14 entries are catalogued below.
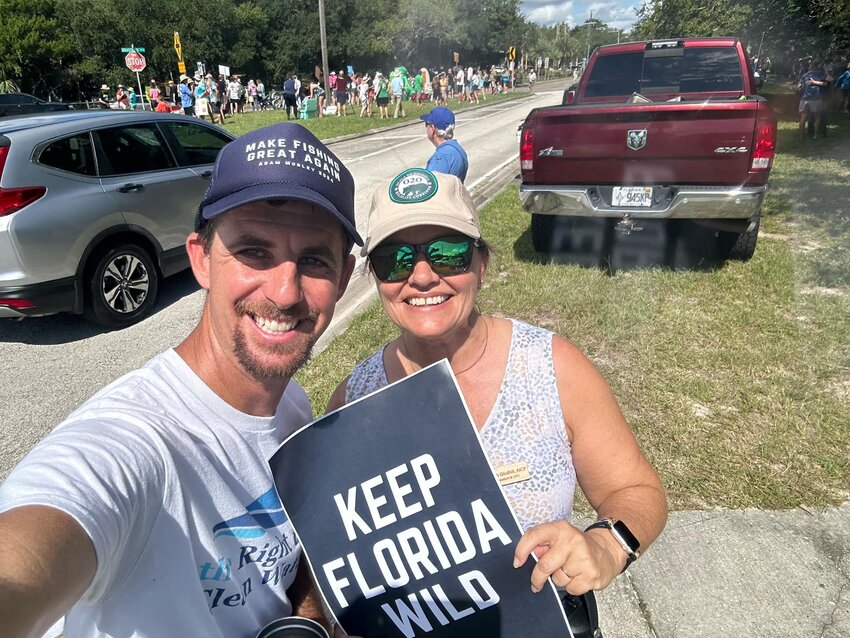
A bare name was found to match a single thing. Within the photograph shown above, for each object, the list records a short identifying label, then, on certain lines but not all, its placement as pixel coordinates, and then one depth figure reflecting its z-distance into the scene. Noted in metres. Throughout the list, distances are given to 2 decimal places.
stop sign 23.52
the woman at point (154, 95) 27.00
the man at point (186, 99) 21.47
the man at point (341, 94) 24.80
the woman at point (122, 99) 29.14
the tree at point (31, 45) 42.84
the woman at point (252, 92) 36.94
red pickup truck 5.01
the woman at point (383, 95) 22.52
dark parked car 12.75
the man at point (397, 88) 22.84
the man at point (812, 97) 13.73
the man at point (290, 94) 22.68
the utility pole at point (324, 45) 22.89
